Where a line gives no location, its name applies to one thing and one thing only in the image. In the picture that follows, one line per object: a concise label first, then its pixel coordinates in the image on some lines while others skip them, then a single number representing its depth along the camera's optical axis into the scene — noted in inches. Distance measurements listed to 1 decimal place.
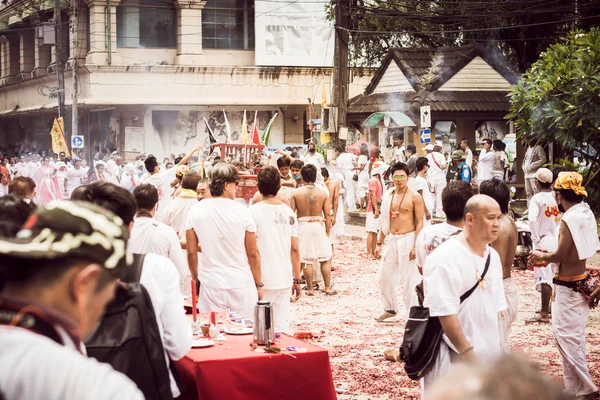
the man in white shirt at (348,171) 1090.7
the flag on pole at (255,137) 968.3
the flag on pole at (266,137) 1090.2
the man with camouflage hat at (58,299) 79.2
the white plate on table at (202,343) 244.2
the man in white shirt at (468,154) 1004.6
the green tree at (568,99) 659.4
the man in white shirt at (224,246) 308.0
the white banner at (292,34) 1742.1
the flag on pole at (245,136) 956.6
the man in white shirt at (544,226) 442.6
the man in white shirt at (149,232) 266.4
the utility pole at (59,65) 1473.9
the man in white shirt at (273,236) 350.3
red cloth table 227.1
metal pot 244.7
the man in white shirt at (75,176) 1211.9
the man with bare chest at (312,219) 532.7
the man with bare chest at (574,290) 301.6
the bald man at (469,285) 214.4
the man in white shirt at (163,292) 169.5
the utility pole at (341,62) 1043.3
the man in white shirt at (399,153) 996.9
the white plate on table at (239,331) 263.4
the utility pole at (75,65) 1468.8
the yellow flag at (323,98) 1301.6
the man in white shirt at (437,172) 957.2
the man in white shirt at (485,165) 949.8
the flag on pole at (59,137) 1459.2
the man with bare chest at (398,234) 446.3
